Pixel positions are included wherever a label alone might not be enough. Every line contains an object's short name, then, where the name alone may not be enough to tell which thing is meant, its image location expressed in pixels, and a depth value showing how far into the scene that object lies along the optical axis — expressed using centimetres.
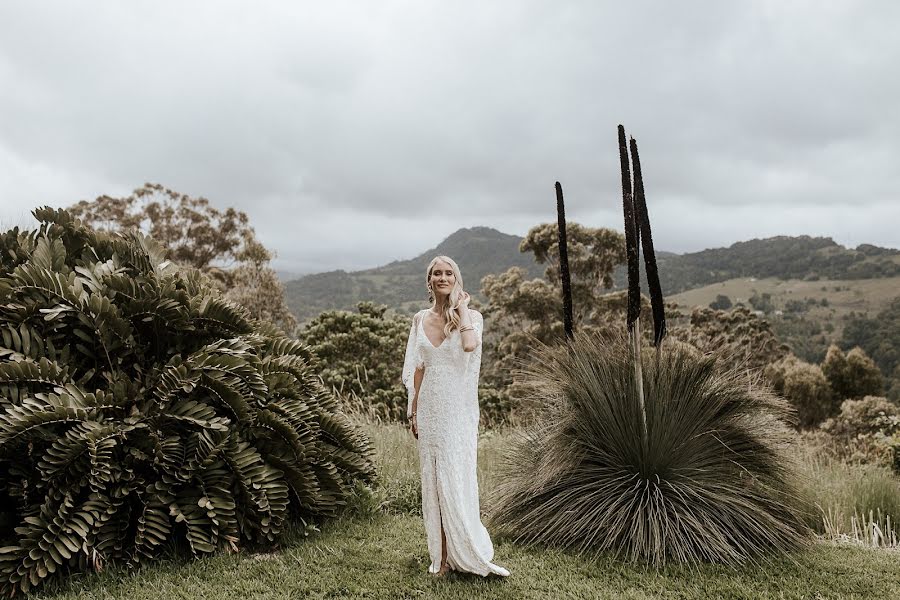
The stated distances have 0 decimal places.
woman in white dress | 410
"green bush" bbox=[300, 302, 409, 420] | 1310
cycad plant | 405
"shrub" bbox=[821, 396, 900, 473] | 1530
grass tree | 447
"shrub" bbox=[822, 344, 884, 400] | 2722
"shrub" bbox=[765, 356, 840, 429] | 2406
